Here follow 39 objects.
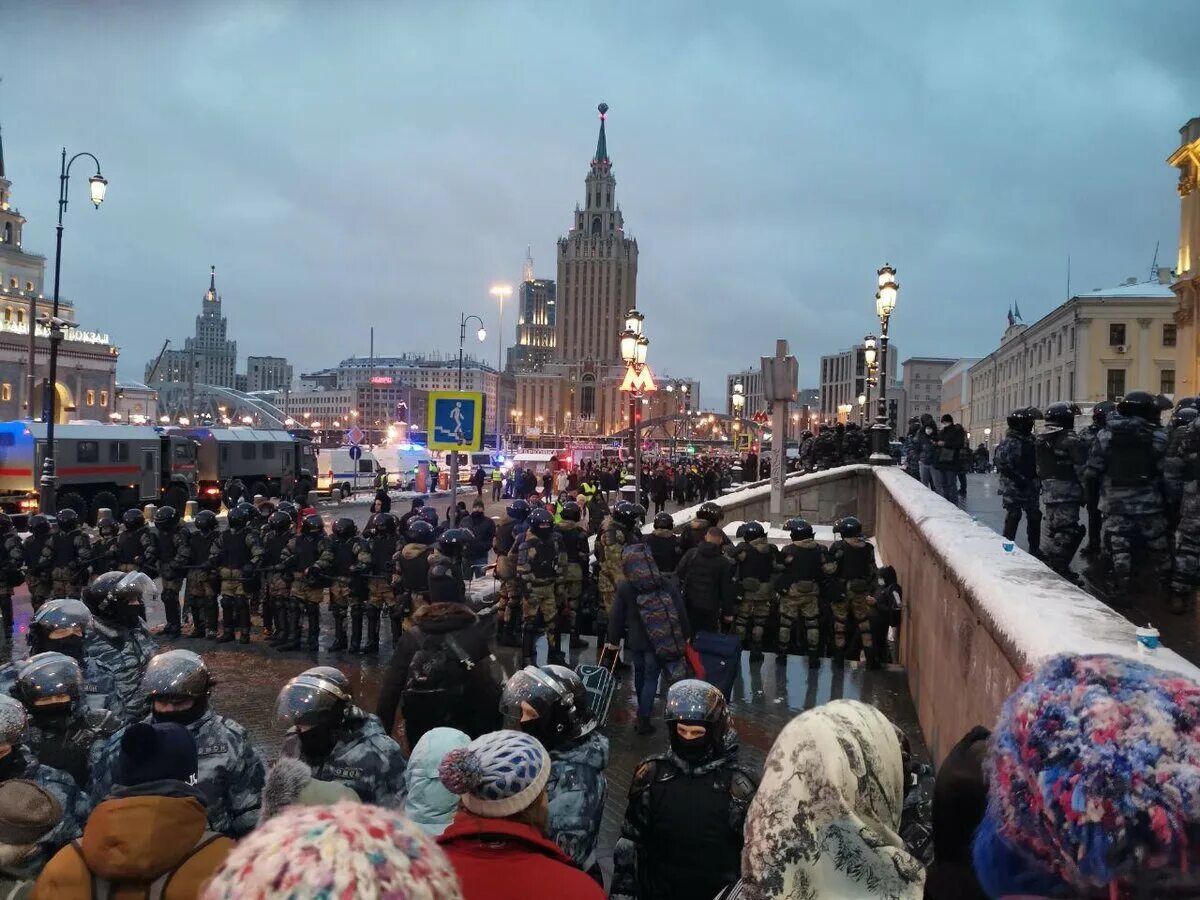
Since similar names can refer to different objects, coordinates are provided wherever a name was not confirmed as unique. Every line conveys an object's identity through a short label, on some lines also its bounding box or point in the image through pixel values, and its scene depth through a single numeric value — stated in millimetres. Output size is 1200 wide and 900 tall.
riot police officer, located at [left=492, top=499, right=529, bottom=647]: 11335
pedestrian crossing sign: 10461
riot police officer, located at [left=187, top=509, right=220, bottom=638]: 11930
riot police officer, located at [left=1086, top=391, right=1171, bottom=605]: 7688
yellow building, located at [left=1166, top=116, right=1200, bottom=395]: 34844
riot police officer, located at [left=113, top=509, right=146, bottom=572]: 12266
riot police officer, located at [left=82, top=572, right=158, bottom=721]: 6168
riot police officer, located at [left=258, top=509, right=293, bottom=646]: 11484
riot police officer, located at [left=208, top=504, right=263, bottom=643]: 11641
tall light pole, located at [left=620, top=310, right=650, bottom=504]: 19438
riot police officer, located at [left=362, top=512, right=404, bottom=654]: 11195
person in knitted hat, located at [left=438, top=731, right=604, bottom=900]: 2293
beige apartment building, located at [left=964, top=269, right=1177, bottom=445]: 47344
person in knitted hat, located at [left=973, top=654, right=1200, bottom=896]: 1277
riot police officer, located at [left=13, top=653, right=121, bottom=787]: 4289
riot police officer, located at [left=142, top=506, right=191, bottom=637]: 11977
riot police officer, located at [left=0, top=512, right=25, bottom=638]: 11867
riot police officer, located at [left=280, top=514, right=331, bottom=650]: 11273
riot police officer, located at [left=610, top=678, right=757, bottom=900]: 3355
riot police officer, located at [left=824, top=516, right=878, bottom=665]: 10125
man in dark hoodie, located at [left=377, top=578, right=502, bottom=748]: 5531
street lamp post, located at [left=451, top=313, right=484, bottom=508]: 10566
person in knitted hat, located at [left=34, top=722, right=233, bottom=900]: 2252
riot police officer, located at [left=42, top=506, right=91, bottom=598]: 12016
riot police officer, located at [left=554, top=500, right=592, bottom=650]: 11078
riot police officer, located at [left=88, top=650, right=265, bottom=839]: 3732
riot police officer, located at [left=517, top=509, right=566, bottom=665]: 10391
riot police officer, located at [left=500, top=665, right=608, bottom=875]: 3549
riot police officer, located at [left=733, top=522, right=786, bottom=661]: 10547
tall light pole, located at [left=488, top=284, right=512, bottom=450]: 33331
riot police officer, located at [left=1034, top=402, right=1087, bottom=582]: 8234
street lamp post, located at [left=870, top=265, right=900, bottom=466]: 18672
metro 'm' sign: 19781
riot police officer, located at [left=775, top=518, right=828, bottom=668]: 10219
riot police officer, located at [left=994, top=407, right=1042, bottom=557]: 9477
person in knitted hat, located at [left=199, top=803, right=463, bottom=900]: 1368
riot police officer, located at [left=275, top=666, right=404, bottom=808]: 3996
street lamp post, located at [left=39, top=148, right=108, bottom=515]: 21453
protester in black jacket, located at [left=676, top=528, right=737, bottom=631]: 9312
